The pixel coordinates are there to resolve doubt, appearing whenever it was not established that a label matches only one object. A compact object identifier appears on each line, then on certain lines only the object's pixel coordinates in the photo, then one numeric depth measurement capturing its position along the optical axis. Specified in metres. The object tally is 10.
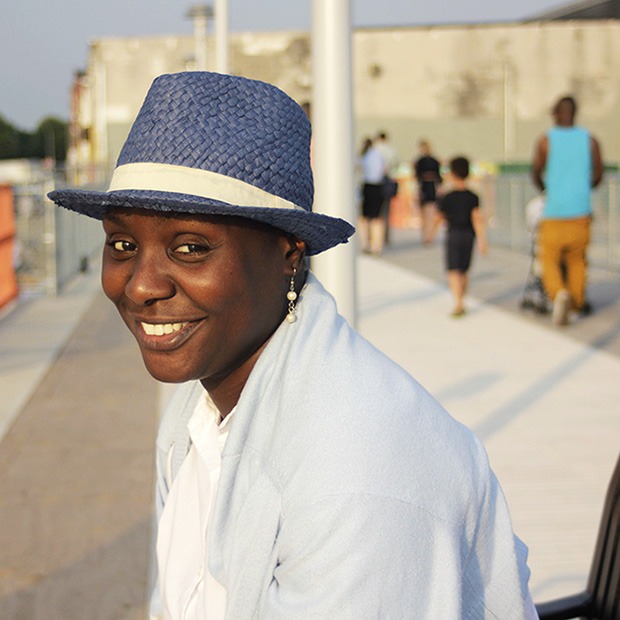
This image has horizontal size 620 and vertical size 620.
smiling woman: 1.55
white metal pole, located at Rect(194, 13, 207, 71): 19.63
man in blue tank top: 9.82
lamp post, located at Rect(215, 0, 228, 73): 12.13
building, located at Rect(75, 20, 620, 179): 47.56
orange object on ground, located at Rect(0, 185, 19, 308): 11.91
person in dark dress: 20.83
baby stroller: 10.95
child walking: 10.83
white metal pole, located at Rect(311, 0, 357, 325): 4.04
